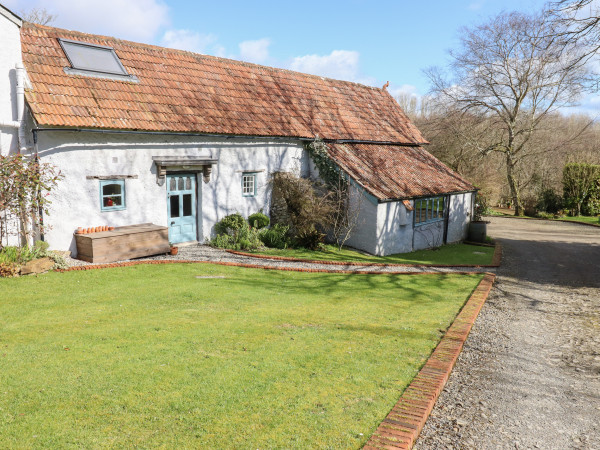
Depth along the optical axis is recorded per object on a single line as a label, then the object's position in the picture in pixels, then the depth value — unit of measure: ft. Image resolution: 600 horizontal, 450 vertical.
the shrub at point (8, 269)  33.30
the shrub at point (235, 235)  52.37
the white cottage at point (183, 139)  40.52
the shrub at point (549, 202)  127.44
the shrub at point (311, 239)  56.59
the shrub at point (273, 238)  55.72
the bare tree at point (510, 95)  112.68
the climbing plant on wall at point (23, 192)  35.14
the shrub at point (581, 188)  118.73
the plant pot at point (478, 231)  76.95
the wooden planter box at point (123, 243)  39.96
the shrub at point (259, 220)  56.49
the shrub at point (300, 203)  55.98
